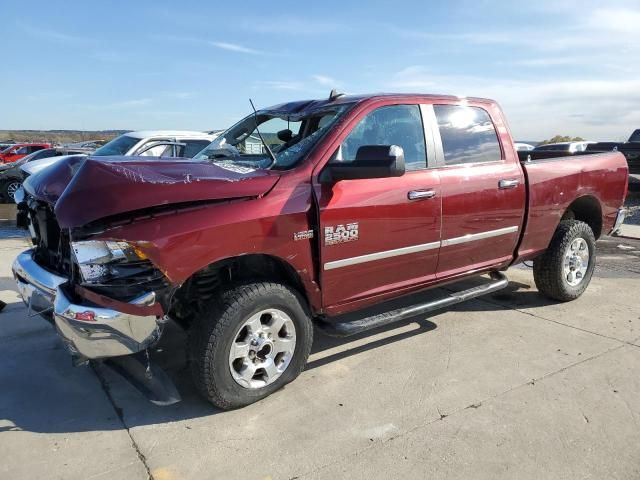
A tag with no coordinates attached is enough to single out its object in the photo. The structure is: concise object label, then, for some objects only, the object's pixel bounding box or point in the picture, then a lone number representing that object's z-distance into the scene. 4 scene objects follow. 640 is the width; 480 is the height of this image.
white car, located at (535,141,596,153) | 14.41
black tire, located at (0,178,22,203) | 14.77
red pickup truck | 2.89
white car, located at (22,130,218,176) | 8.81
